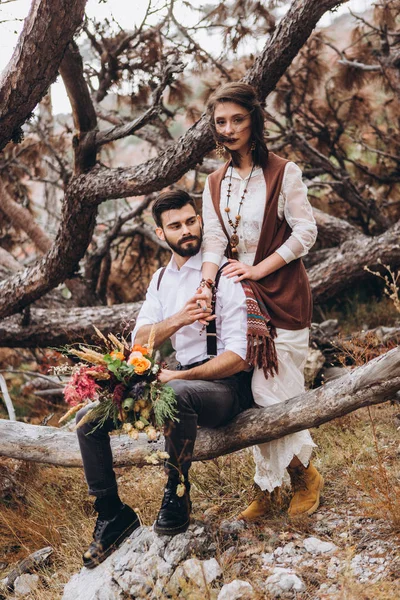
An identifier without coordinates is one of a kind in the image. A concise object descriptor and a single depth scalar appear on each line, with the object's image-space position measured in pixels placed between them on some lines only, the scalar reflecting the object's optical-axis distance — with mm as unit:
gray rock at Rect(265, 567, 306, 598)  2494
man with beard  2775
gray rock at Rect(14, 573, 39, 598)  3080
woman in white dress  3076
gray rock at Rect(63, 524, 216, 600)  2668
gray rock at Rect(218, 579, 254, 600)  2430
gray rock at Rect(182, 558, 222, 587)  2564
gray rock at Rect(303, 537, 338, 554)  2746
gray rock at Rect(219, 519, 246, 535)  3061
